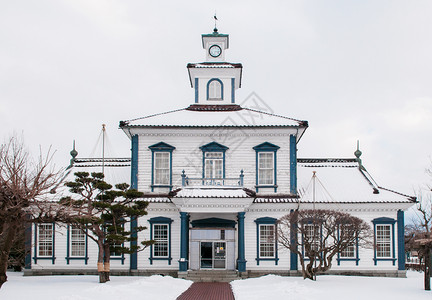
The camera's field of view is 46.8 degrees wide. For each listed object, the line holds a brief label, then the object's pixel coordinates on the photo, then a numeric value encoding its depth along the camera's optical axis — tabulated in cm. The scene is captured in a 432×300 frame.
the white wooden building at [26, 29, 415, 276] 2670
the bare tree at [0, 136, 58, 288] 1332
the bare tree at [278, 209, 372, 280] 2214
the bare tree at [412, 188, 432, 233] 2802
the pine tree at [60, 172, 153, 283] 2142
